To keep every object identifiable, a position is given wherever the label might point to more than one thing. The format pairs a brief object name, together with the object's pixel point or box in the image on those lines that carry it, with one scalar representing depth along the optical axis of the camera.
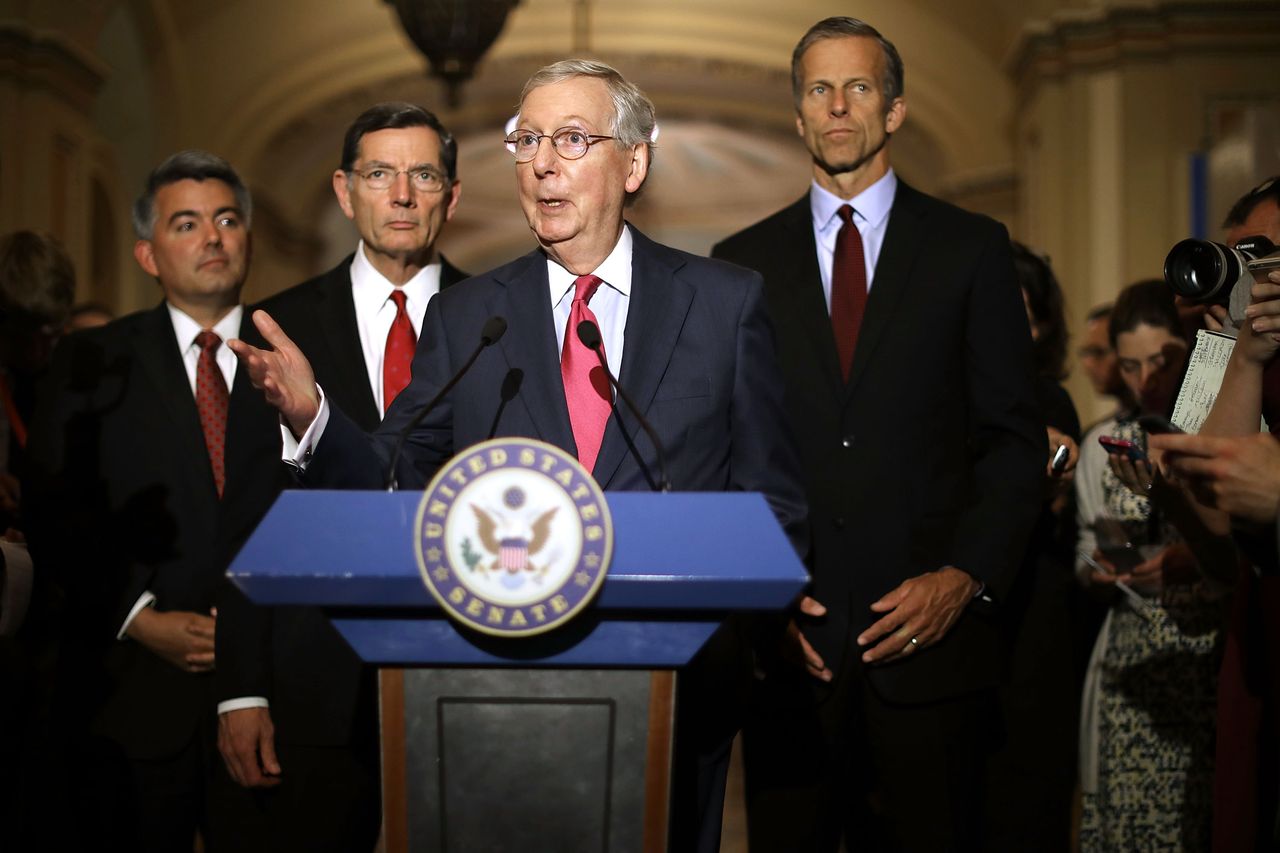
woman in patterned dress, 3.19
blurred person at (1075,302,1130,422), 4.01
